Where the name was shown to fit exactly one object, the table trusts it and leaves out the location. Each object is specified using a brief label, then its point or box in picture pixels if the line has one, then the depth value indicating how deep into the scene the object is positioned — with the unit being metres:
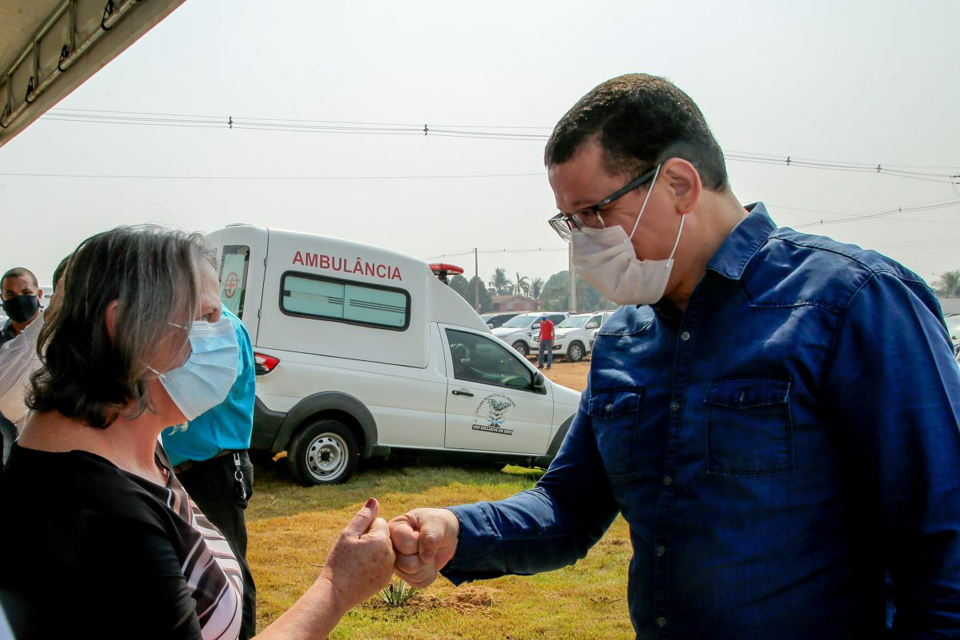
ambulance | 7.37
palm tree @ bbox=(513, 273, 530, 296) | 113.31
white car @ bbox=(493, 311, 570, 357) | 23.52
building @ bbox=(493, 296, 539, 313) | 97.50
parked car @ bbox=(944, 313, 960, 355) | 15.13
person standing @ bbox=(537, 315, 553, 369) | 20.58
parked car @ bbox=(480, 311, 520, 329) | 34.81
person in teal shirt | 3.39
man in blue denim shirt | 1.31
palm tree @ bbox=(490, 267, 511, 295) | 120.28
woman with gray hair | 1.31
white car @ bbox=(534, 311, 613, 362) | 23.64
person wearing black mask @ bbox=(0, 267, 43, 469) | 5.66
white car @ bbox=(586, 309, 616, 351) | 24.46
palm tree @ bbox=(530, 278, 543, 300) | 113.38
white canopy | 6.23
